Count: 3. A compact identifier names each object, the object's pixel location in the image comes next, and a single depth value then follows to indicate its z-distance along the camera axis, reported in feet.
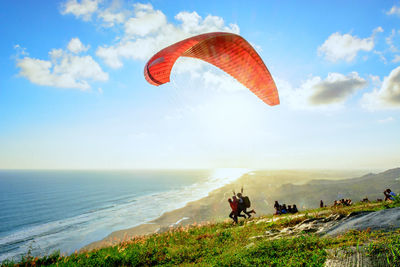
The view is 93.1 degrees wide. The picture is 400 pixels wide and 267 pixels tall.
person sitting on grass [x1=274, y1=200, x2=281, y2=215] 43.51
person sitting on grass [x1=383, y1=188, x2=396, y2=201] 39.21
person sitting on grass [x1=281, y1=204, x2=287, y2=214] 43.40
